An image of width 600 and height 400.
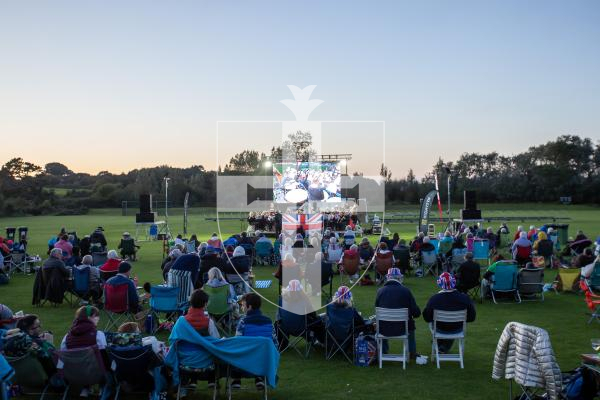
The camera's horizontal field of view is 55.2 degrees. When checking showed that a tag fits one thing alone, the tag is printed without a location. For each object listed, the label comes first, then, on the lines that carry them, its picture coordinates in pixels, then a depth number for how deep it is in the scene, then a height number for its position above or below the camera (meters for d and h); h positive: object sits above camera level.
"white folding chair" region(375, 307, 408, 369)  6.83 -1.47
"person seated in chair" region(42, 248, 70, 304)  10.73 -1.57
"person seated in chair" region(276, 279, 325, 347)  7.41 -1.47
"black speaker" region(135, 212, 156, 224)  23.55 -0.93
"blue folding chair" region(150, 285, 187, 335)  8.28 -1.53
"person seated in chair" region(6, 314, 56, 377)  5.54 -1.47
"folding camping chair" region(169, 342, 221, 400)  5.48 -1.66
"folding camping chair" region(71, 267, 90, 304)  10.58 -1.61
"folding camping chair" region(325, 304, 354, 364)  7.05 -1.68
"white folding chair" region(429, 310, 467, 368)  6.87 -1.65
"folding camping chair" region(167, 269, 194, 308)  8.84 -1.37
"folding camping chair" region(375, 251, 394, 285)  12.59 -1.44
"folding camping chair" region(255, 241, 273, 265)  17.11 -1.60
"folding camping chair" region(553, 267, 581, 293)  11.78 -1.71
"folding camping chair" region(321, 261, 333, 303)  11.07 -1.52
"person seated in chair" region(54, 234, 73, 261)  14.23 -1.35
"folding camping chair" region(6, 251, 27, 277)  15.54 -1.88
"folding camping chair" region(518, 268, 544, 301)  10.86 -1.58
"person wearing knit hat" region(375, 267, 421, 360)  6.90 -1.32
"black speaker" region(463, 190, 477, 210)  22.92 -0.11
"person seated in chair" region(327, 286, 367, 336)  7.03 -1.36
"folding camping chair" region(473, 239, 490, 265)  15.50 -1.43
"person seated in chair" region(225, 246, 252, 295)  10.88 -1.43
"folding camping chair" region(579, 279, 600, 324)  8.88 -1.63
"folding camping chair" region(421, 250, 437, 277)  14.02 -1.49
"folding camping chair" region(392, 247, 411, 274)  13.66 -1.41
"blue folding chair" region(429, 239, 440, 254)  14.73 -1.22
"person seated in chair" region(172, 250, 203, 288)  9.17 -1.11
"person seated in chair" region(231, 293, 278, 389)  6.21 -1.39
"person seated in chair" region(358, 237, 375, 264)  14.36 -1.39
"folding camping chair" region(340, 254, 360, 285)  13.02 -1.54
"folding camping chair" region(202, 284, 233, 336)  8.09 -1.53
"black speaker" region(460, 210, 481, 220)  22.66 -0.67
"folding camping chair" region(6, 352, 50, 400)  5.49 -1.71
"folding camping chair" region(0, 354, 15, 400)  4.70 -1.50
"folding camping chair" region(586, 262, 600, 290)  9.82 -1.39
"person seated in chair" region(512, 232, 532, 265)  13.61 -1.25
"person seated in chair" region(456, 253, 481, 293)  10.52 -1.43
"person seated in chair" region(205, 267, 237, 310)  8.14 -1.24
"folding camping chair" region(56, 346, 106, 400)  5.34 -1.62
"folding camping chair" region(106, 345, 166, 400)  5.34 -1.61
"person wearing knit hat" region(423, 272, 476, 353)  6.95 -1.29
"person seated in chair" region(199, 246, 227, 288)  10.48 -1.24
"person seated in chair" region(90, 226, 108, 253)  18.00 -1.44
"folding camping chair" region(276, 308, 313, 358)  7.38 -1.71
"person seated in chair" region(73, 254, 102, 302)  10.60 -1.59
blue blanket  5.42 -1.49
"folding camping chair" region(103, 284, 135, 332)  8.27 -1.51
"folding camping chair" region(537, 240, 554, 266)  15.31 -1.37
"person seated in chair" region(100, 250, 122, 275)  10.88 -1.35
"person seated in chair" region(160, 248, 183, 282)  10.86 -1.27
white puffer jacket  4.57 -1.35
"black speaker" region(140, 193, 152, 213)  23.94 -0.36
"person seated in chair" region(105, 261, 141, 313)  8.32 -1.38
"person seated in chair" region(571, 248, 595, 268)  11.70 -1.24
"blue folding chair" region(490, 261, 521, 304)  10.79 -1.60
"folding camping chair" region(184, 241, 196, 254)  15.92 -1.44
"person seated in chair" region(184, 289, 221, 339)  5.82 -1.25
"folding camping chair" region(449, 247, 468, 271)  13.72 -1.41
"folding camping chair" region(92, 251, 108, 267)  14.05 -1.59
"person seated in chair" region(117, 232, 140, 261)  18.30 -1.65
